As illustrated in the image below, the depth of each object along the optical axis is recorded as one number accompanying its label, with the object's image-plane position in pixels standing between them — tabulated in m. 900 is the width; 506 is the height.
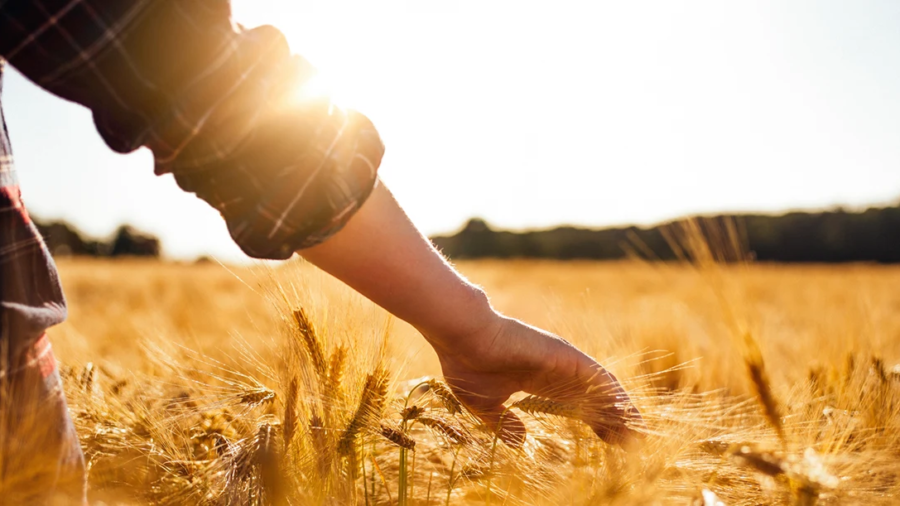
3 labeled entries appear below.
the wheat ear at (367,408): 0.69
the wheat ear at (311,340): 0.73
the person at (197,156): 0.46
